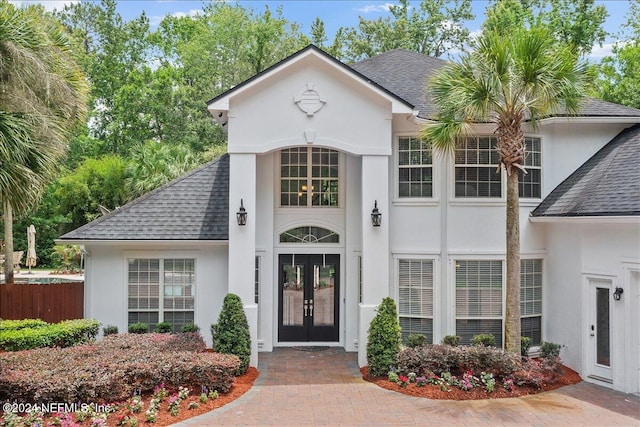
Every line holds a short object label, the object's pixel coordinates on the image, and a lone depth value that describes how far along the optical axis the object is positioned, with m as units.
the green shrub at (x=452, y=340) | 12.43
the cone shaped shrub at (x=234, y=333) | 11.53
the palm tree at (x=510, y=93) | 10.44
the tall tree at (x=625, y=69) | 25.14
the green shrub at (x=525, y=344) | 12.40
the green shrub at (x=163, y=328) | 13.51
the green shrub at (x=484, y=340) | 12.38
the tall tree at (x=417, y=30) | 38.53
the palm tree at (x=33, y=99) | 8.41
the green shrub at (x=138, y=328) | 13.37
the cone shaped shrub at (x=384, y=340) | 11.38
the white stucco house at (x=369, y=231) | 11.80
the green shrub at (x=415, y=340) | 12.44
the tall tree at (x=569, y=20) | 30.03
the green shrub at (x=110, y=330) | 13.43
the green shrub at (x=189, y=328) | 13.45
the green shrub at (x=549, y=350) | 12.23
